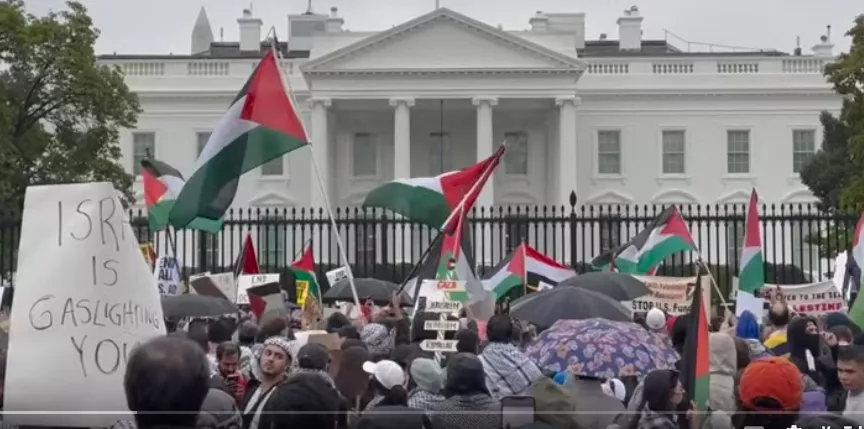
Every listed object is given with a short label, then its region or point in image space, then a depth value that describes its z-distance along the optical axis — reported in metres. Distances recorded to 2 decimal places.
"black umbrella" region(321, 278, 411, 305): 17.73
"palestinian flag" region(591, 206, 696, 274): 17.34
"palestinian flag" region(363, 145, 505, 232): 13.98
